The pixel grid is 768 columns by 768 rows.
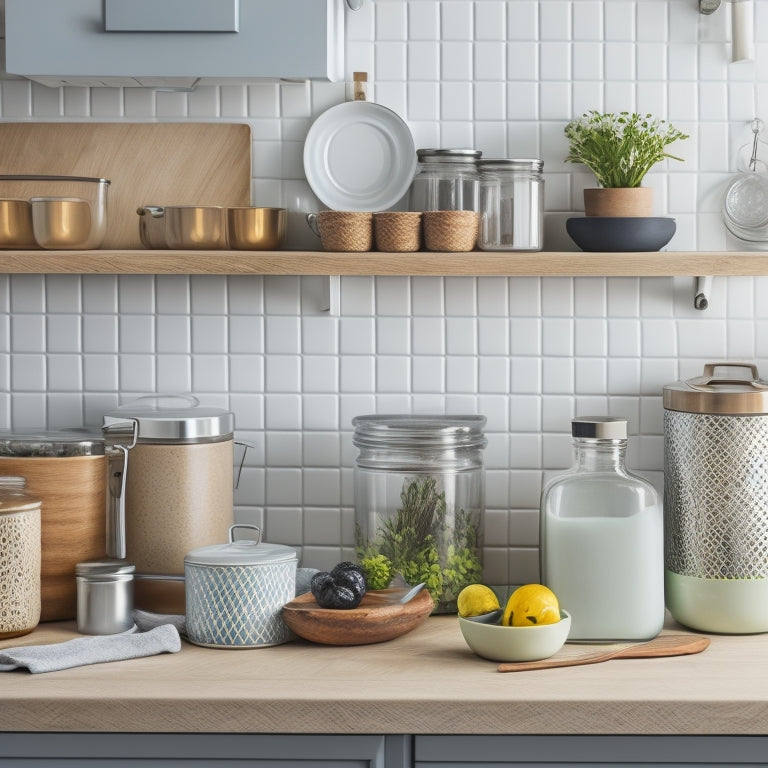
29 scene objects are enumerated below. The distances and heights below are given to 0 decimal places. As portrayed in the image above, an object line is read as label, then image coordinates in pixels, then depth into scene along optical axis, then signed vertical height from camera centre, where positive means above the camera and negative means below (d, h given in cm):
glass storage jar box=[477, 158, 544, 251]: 195 +31
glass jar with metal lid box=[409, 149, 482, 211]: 197 +37
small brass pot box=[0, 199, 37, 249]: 191 +28
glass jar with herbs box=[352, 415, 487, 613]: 188 -24
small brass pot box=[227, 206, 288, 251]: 191 +27
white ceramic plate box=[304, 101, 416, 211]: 204 +43
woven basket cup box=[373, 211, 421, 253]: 186 +26
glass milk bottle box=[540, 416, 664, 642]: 172 -29
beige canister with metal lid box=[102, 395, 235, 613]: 185 -21
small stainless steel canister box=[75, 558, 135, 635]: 176 -38
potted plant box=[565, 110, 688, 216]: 194 +40
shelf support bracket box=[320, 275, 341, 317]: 205 +15
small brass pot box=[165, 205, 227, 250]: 190 +27
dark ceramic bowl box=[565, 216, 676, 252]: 189 +26
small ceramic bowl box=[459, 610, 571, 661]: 159 -42
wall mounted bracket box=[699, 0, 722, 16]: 200 +71
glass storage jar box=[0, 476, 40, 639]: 171 -31
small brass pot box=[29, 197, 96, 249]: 188 +28
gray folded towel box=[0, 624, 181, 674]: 157 -44
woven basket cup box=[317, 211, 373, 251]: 187 +26
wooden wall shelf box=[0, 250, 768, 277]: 185 +20
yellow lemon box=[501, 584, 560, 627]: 162 -37
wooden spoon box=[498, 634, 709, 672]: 160 -45
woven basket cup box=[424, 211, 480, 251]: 186 +26
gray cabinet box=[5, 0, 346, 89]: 177 +58
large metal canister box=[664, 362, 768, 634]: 177 -24
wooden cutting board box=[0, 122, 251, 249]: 207 +43
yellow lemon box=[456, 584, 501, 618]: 168 -37
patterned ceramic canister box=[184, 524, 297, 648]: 168 -37
